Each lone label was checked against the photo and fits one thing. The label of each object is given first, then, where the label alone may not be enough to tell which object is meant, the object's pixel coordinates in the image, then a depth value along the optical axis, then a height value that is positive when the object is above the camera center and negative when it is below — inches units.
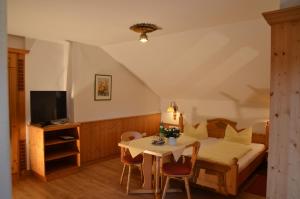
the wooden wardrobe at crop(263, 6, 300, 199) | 60.9 -3.7
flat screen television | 155.1 -10.2
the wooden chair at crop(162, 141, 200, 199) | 120.5 -41.5
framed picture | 190.2 +4.1
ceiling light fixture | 122.6 +34.7
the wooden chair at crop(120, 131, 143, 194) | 139.5 -41.1
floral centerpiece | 135.6 -24.2
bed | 127.6 -47.5
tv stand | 151.3 -41.4
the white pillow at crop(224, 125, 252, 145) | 178.5 -34.5
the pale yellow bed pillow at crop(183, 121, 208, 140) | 198.4 -34.0
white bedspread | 142.3 -42.0
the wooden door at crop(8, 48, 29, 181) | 150.5 -8.9
